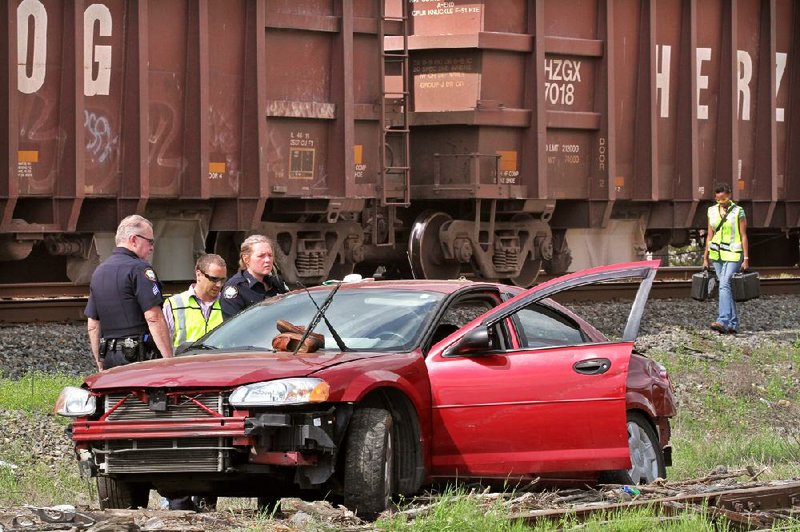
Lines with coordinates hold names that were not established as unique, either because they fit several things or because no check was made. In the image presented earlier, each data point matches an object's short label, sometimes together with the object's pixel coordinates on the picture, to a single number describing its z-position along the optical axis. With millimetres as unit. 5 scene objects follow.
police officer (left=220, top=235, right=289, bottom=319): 18406
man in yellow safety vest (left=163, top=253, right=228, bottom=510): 18156
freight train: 30437
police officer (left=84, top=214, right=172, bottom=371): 16812
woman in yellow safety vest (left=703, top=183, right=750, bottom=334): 34344
